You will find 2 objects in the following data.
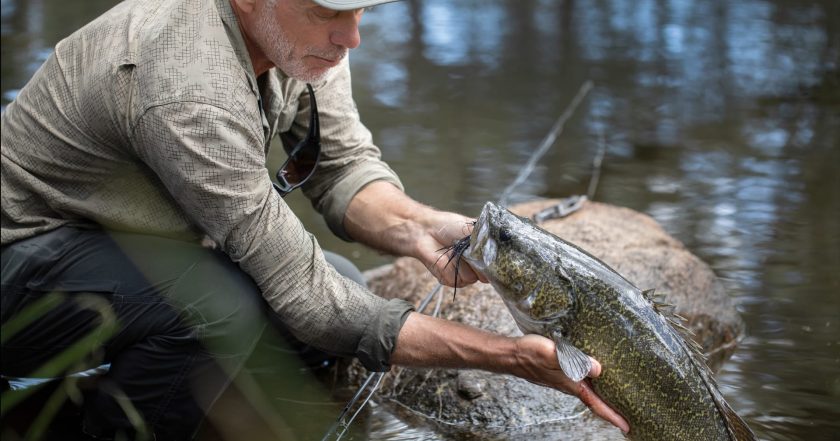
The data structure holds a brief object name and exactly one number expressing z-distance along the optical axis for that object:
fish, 3.09
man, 3.01
